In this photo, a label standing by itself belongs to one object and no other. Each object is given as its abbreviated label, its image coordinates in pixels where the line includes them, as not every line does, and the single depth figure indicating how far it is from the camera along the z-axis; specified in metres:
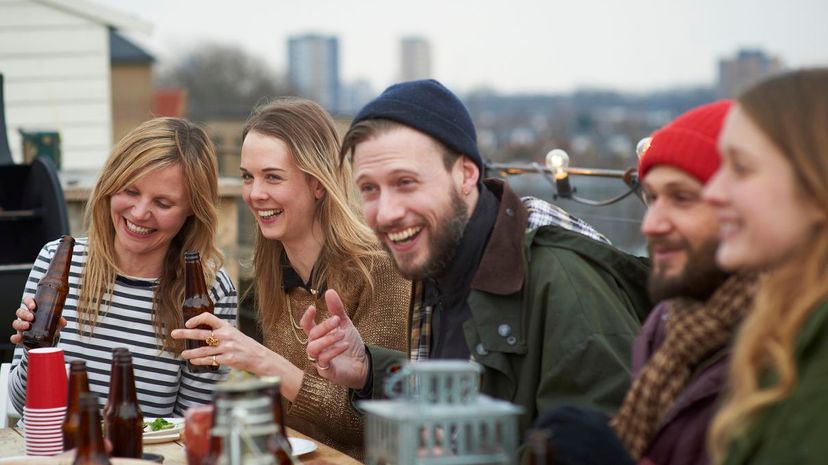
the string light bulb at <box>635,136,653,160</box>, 4.01
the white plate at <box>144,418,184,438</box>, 3.24
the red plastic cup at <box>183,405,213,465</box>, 2.45
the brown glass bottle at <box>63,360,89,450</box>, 2.75
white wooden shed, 10.12
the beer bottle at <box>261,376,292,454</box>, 2.07
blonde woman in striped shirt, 4.14
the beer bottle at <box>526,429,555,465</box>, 1.84
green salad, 3.36
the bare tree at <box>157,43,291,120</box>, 47.78
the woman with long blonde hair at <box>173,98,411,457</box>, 4.14
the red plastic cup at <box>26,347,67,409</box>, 3.00
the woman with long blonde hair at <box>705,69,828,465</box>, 1.72
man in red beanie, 2.20
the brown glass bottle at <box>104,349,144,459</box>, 2.83
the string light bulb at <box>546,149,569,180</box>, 5.27
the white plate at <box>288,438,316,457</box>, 3.00
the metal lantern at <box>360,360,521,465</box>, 1.87
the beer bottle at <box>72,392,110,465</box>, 2.25
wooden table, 3.00
